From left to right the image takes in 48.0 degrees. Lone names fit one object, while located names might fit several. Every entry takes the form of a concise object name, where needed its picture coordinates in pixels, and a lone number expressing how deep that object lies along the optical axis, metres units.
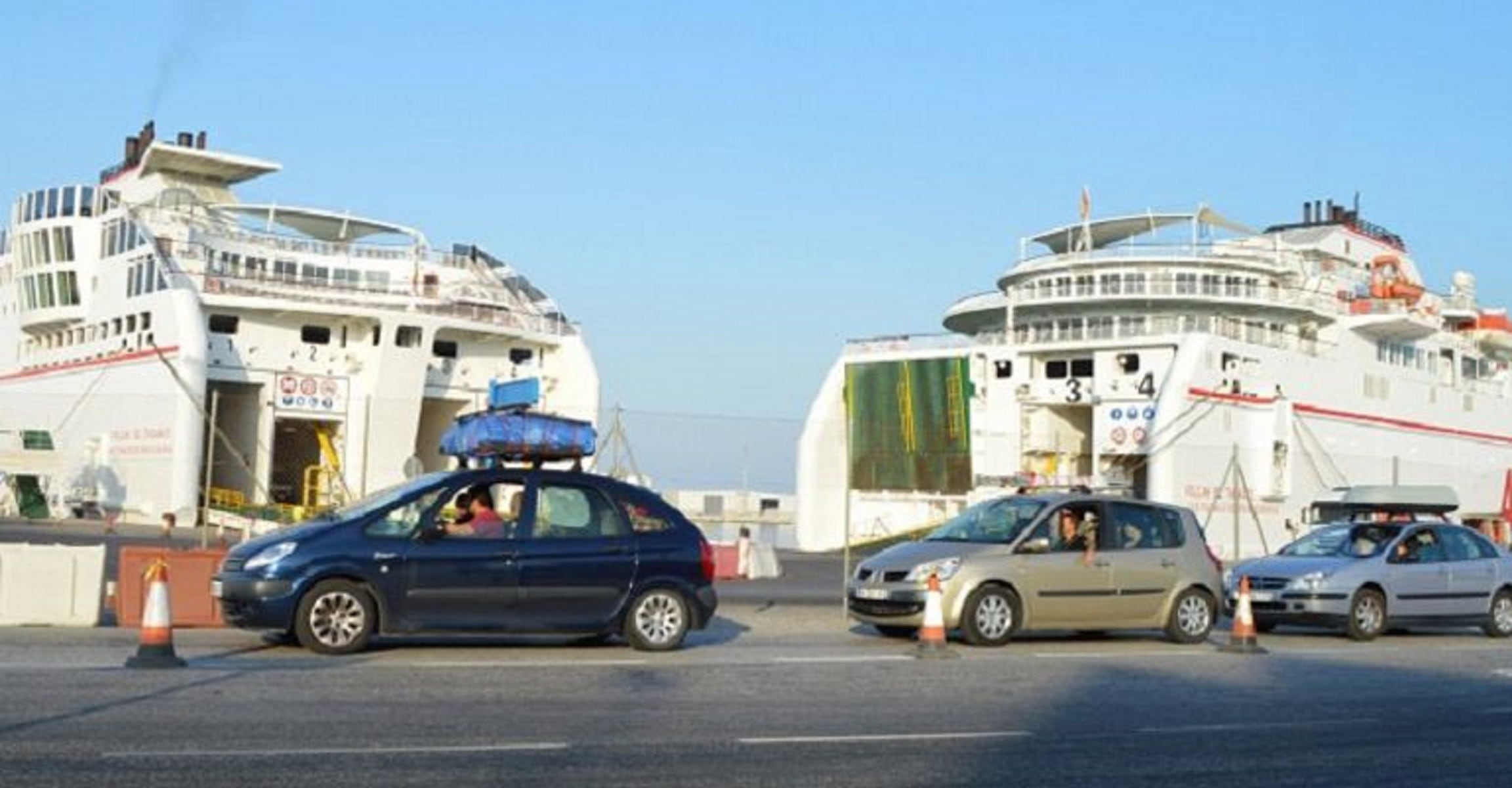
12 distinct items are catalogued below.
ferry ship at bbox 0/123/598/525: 40.84
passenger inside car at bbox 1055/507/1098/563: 16.77
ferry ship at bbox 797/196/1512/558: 42.09
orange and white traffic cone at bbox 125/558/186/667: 11.66
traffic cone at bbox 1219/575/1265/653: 16.48
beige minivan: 16.12
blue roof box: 23.17
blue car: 13.10
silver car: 18.86
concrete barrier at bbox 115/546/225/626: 15.72
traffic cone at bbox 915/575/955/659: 14.73
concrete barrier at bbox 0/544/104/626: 15.39
